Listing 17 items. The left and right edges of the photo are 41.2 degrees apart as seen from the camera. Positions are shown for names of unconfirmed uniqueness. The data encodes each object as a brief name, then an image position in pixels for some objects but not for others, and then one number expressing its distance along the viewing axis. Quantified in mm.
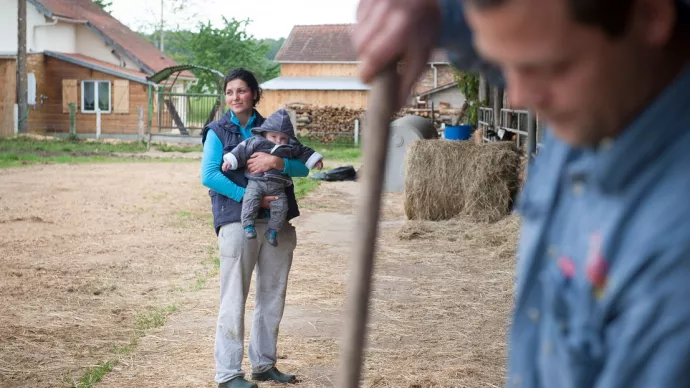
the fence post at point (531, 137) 11594
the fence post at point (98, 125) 32938
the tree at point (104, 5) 65638
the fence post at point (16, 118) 30891
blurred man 1092
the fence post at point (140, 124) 30875
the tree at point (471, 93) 19391
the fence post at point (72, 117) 32156
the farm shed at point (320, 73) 40062
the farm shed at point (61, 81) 33812
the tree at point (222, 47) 53719
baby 5422
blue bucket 15656
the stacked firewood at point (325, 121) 33438
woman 5430
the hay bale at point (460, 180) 12227
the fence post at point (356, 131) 31984
